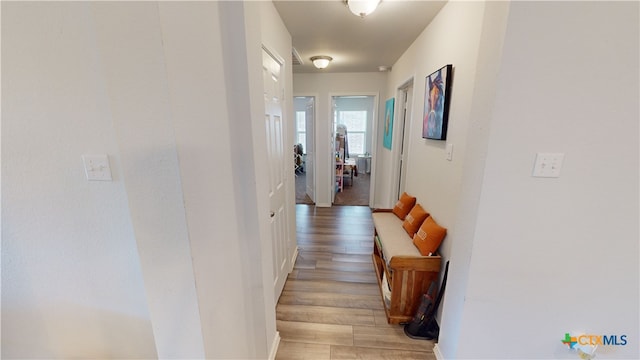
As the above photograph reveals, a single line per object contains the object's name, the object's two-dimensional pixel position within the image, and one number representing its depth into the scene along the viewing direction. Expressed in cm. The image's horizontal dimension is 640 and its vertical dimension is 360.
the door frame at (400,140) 300
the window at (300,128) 759
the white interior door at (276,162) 163
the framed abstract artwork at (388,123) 342
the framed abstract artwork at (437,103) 162
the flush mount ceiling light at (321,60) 294
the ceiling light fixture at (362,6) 149
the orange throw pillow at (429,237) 161
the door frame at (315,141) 395
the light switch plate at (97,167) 96
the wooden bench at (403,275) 163
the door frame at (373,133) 394
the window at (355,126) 747
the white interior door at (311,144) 406
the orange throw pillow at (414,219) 195
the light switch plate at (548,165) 102
